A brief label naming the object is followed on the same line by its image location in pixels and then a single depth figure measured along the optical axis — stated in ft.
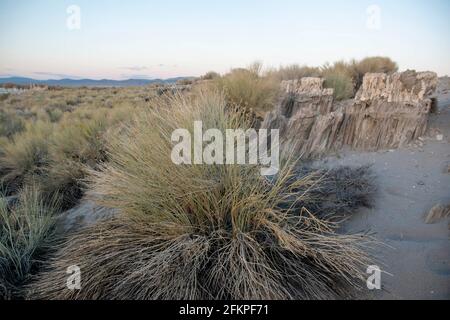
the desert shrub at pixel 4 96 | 72.94
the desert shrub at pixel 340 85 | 29.17
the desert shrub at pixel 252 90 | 23.65
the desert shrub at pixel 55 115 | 42.01
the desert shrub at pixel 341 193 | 10.99
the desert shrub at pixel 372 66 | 41.74
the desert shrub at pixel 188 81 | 39.09
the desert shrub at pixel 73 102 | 63.47
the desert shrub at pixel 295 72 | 37.13
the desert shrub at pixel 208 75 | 51.72
